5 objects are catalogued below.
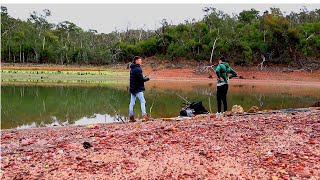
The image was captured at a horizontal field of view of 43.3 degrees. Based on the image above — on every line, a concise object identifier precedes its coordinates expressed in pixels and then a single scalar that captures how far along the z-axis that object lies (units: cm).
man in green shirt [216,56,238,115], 1095
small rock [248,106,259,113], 1118
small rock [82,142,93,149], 576
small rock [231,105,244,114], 1084
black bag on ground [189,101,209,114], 1123
